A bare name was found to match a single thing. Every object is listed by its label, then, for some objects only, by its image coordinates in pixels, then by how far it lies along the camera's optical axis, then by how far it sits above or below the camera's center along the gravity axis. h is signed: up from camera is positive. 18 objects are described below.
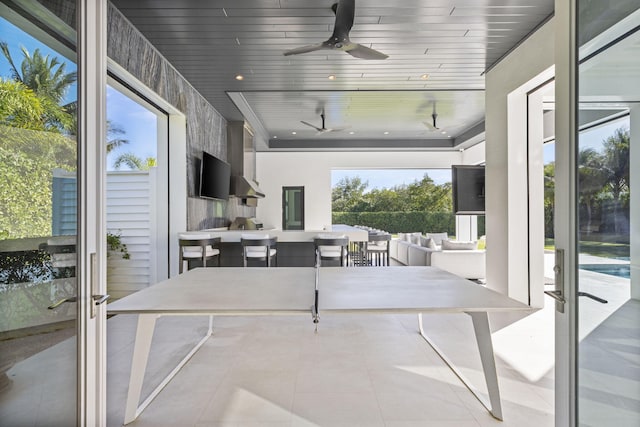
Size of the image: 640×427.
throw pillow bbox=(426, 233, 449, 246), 8.52 -0.59
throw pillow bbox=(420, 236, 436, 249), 6.57 -0.58
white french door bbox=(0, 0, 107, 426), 1.15 +0.00
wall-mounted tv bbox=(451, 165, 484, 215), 5.24 +0.38
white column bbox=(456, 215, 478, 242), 10.55 -0.44
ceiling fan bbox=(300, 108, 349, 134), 7.00 +1.76
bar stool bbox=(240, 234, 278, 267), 4.96 -0.46
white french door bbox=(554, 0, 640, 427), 1.13 -0.01
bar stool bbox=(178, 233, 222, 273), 4.74 -0.45
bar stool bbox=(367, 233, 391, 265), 6.71 -0.59
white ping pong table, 1.67 -0.46
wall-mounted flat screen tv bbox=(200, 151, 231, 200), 5.56 +0.64
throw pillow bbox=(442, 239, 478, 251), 6.32 -0.60
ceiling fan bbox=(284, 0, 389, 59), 2.87 +1.65
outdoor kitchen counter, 5.32 -0.51
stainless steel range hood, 7.04 +0.56
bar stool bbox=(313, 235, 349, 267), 5.05 -0.48
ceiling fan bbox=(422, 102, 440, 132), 7.33 +2.12
